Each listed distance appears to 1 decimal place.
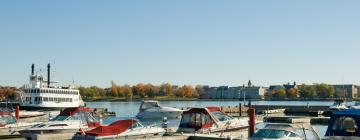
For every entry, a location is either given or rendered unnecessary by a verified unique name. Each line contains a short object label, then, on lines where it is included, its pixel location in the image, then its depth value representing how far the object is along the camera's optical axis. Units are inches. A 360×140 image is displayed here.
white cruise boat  3100.4
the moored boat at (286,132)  866.1
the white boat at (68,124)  1314.0
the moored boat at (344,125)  886.4
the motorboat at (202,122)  1273.4
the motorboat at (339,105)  3047.7
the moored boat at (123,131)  1059.3
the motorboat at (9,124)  1363.2
